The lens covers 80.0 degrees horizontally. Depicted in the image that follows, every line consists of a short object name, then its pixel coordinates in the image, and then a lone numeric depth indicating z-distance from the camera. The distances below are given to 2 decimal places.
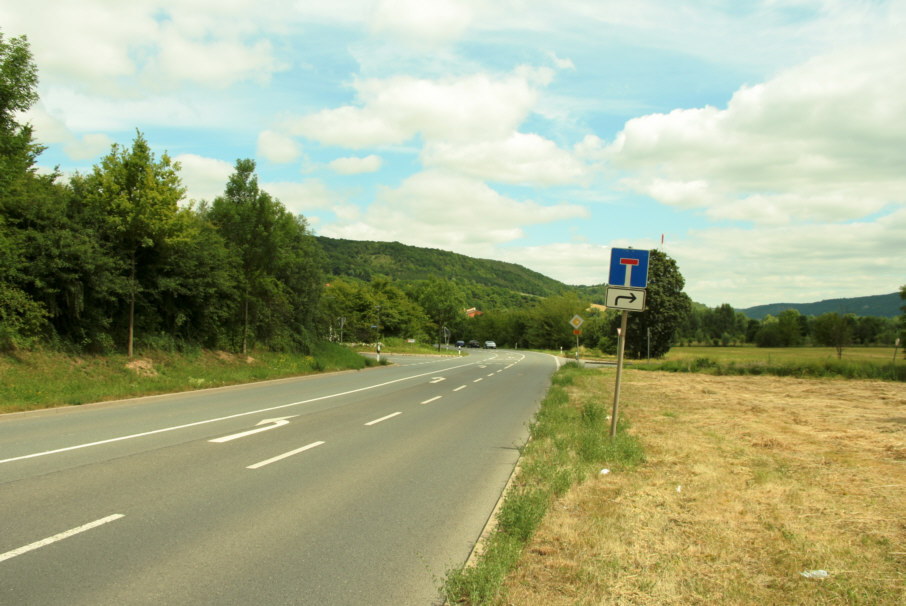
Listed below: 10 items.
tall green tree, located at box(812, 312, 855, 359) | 69.44
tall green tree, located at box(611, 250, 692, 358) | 57.84
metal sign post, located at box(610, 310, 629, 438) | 9.45
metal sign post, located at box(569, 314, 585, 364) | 29.17
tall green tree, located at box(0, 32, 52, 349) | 15.97
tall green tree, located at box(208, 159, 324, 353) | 27.27
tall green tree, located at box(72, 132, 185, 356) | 18.94
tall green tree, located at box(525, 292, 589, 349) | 107.89
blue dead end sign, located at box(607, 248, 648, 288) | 9.50
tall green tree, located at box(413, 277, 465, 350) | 90.06
